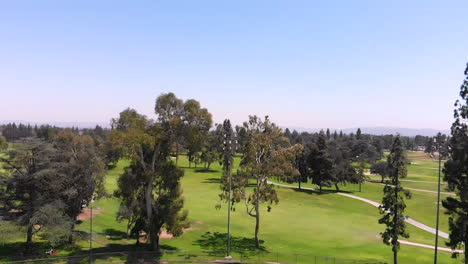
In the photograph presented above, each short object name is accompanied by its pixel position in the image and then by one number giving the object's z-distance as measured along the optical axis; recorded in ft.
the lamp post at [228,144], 112.10
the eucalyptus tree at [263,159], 138.21
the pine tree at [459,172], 98.65
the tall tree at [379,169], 424.46
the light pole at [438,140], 106.32
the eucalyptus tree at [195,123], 113.50
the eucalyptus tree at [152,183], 112.06
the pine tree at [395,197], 119.44
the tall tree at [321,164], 300.40
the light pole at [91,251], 102.65
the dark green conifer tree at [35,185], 107.14
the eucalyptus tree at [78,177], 121.08
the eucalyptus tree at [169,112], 112.78
